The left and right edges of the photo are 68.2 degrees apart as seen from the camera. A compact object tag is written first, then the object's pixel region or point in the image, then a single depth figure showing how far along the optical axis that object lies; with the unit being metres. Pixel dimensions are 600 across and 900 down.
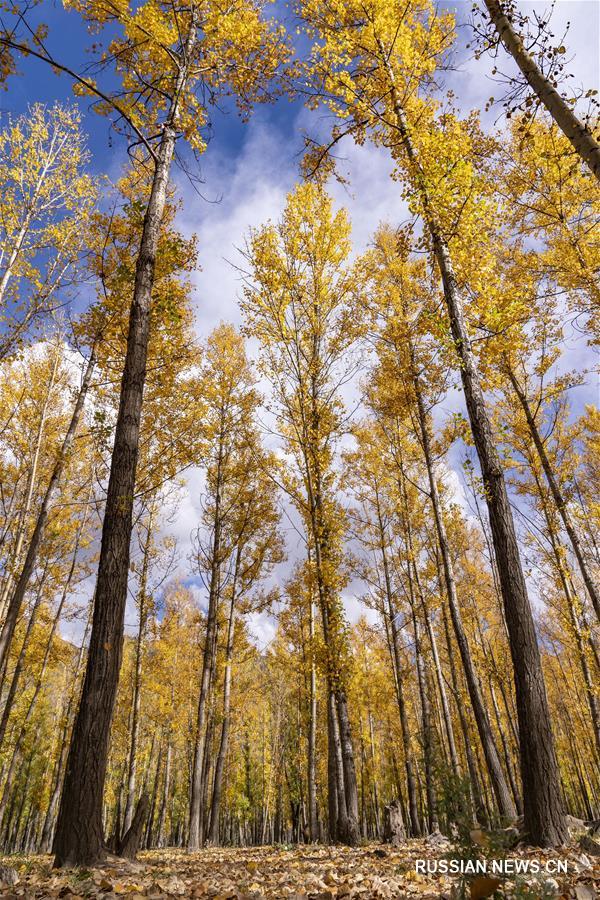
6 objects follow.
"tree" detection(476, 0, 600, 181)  3.88
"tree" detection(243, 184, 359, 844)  8.15
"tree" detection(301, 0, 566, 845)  4.52
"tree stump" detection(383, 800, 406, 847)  6.74
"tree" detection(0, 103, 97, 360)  9.16
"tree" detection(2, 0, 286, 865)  3.68
